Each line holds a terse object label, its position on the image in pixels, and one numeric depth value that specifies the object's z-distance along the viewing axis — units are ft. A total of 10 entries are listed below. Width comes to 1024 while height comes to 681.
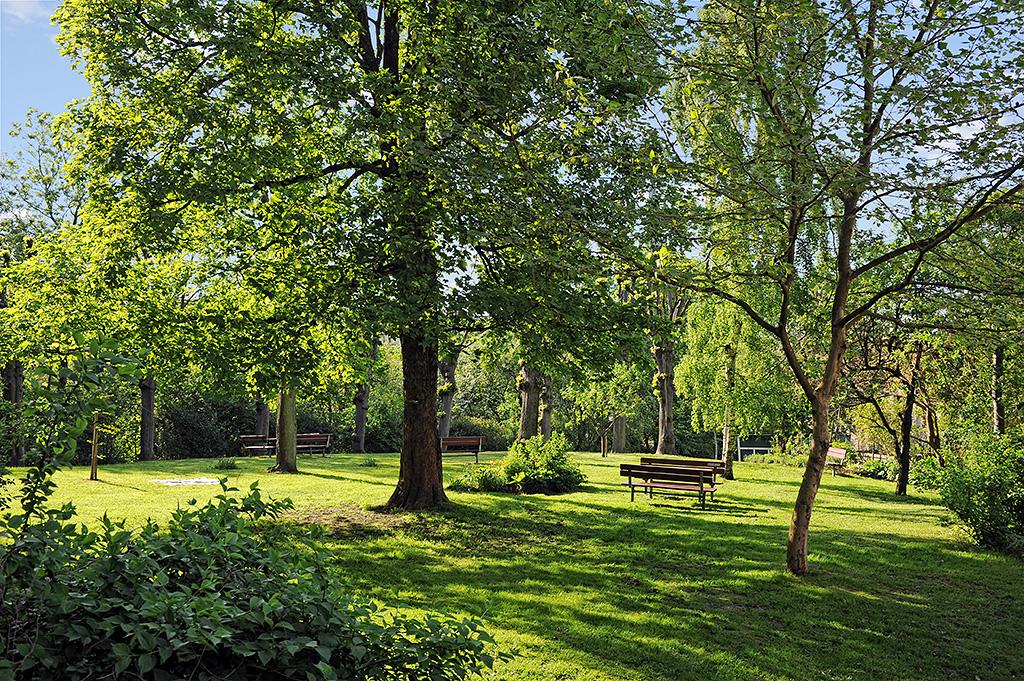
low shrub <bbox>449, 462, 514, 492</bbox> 55.06
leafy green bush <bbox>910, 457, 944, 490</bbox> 48.93
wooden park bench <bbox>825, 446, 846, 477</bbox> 87.55
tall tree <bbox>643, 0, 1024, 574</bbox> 23.77
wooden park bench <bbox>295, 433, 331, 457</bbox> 91.20
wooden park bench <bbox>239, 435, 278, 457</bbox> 87.76
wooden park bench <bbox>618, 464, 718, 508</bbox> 51.37
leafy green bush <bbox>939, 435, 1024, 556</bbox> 37.78
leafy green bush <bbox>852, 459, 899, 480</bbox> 88.11
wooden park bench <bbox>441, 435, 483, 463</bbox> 80.07
